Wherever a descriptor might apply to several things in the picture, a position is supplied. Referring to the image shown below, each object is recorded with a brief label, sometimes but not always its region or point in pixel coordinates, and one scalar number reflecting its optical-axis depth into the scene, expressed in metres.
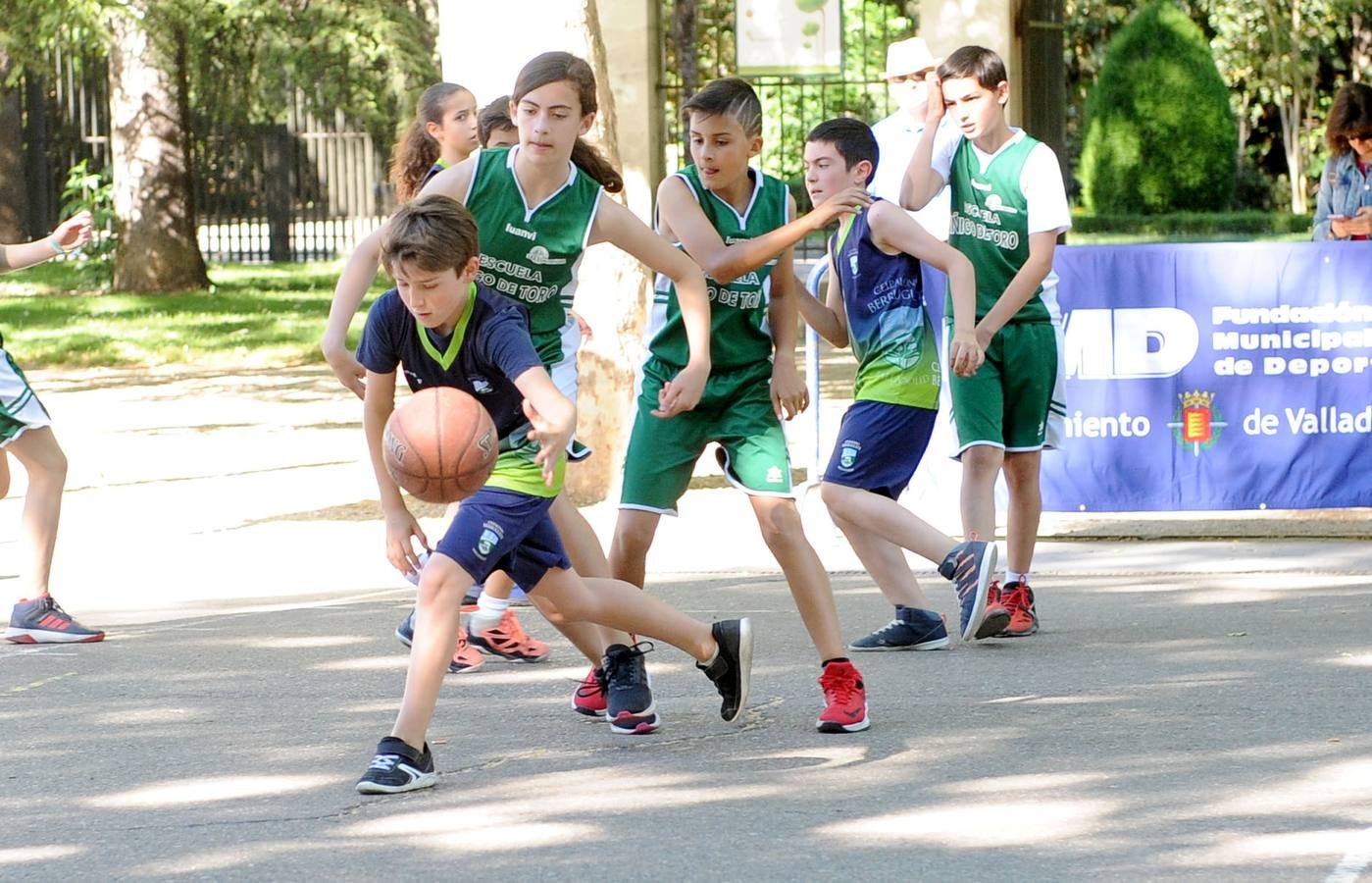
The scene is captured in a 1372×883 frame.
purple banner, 17.93
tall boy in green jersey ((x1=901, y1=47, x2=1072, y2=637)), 13.67
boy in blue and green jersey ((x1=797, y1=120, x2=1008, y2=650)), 12.93
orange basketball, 9.76
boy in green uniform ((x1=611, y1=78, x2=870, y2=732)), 11.38
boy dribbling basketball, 9.75
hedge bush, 68.27
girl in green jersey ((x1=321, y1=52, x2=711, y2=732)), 11.01
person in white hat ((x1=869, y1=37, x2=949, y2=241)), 17.48
